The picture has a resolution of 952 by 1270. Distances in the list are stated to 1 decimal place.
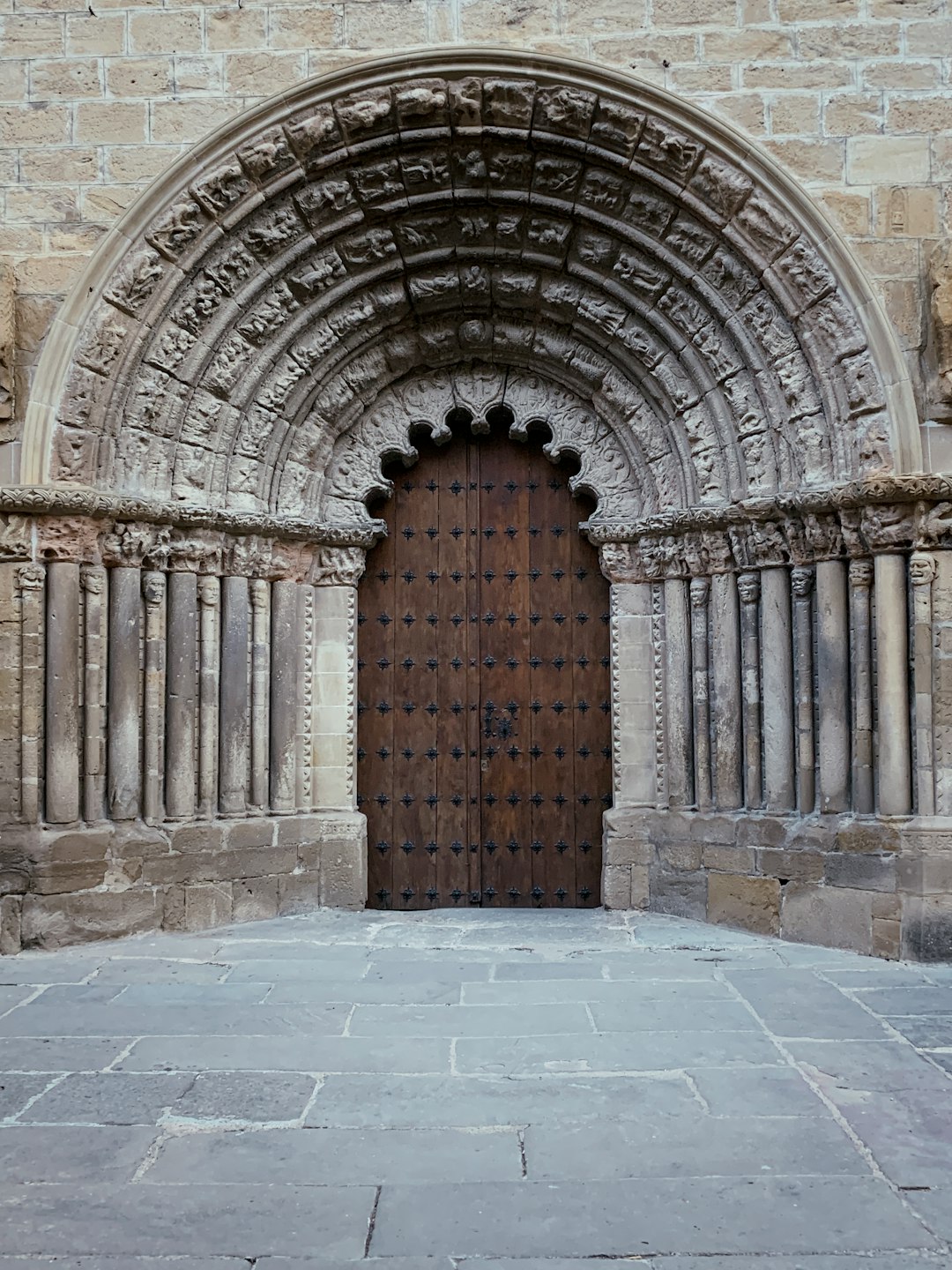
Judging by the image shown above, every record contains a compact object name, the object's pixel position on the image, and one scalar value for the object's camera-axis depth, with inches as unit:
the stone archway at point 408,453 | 228.8
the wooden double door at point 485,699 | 273.0
